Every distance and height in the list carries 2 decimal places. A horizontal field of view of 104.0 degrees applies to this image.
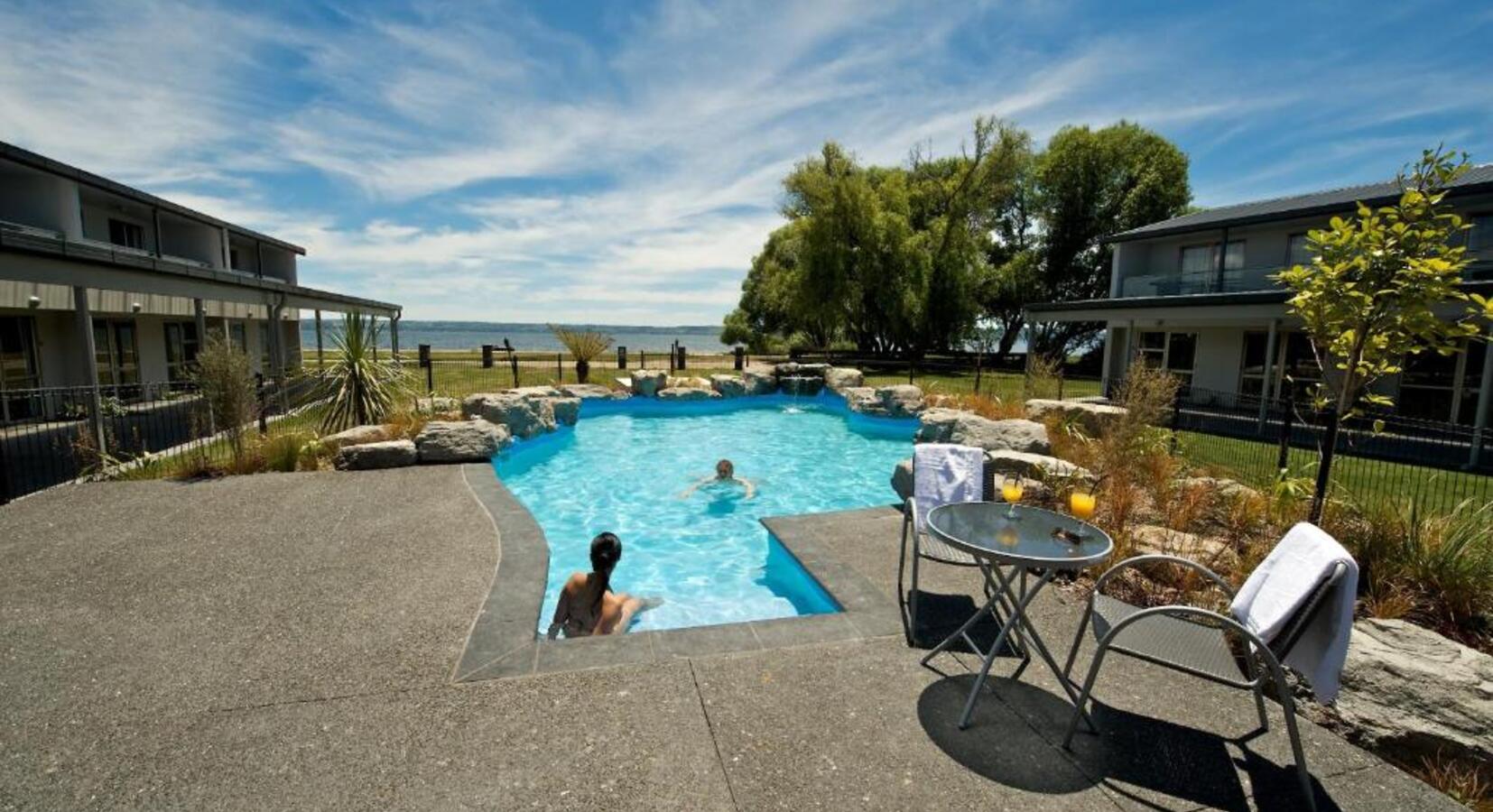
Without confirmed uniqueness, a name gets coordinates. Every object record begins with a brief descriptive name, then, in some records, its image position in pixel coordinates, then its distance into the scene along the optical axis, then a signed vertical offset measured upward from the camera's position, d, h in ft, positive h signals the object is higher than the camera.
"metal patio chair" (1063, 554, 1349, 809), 7.25 -4.10
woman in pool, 15.15 -6.57
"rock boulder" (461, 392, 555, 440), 36.25 -4.05
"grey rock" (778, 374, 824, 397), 66.74 -3.66
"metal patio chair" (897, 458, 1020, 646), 11.85 -4.19
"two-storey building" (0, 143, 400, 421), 28.37 +3.54
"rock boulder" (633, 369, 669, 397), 59.26 -3.32
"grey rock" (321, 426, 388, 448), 27.94 -4.43
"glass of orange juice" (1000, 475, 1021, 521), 11.78 -2.79
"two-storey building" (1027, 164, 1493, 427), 43.73 +4.82
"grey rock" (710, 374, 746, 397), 62.64 -3.60
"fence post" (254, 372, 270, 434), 34.05 -2.52
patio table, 9.12 -3.19
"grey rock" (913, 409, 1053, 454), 28.17 -3.96
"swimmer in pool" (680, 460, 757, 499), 31.44 -7.00
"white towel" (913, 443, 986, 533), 14.53 -3.03
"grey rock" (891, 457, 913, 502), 20.61 -4.48
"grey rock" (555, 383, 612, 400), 54.95 -3.96
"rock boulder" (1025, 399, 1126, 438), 30.60 -3.08
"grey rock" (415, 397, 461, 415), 36.73 -3.79
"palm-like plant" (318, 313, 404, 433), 32.71 -2.18
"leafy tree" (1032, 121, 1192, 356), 93.91 +26.86
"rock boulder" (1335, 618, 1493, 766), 8.51 -5.09
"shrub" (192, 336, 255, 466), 25.05 -1.95
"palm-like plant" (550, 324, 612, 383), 62.64 +0.52
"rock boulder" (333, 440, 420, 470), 25.84 -4.87
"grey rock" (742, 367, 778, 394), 65.10 -3.17
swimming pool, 20.33 -7.56
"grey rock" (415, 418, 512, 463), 27.20 -4.44
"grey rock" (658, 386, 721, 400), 58.90 -4.35
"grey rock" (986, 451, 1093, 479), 20.51 -3.95
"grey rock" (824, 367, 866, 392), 64.13 -2.76
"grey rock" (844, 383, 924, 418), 50.03 -4.18
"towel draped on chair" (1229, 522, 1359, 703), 7.11 -3.24
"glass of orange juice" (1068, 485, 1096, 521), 11.48 -2.89
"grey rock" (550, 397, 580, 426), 46.19 -4.79
